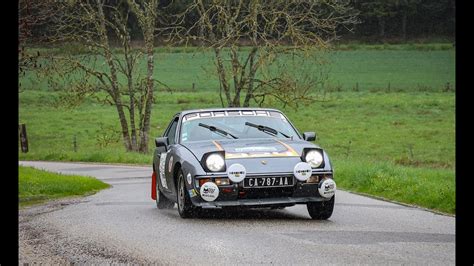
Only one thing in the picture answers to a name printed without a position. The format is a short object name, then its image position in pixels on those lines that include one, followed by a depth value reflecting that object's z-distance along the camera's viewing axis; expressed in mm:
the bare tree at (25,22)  18992
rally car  12312
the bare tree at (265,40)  34281
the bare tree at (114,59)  38688
